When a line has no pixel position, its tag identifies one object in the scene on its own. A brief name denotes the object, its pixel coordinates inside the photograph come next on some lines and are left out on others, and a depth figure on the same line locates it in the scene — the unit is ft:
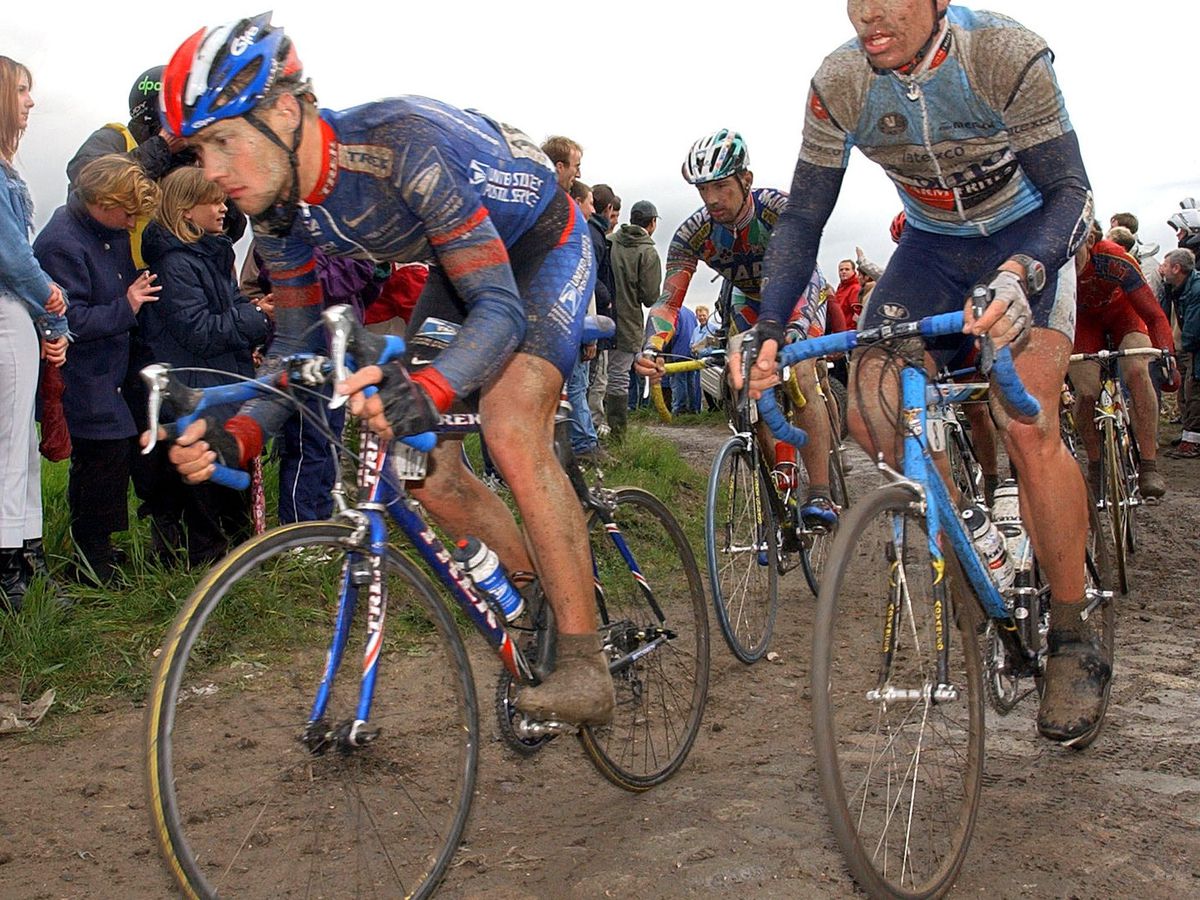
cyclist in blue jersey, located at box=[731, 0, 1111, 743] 11.60
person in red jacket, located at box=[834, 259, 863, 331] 52.13
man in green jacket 38.22
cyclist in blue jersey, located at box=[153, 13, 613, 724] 9.52
